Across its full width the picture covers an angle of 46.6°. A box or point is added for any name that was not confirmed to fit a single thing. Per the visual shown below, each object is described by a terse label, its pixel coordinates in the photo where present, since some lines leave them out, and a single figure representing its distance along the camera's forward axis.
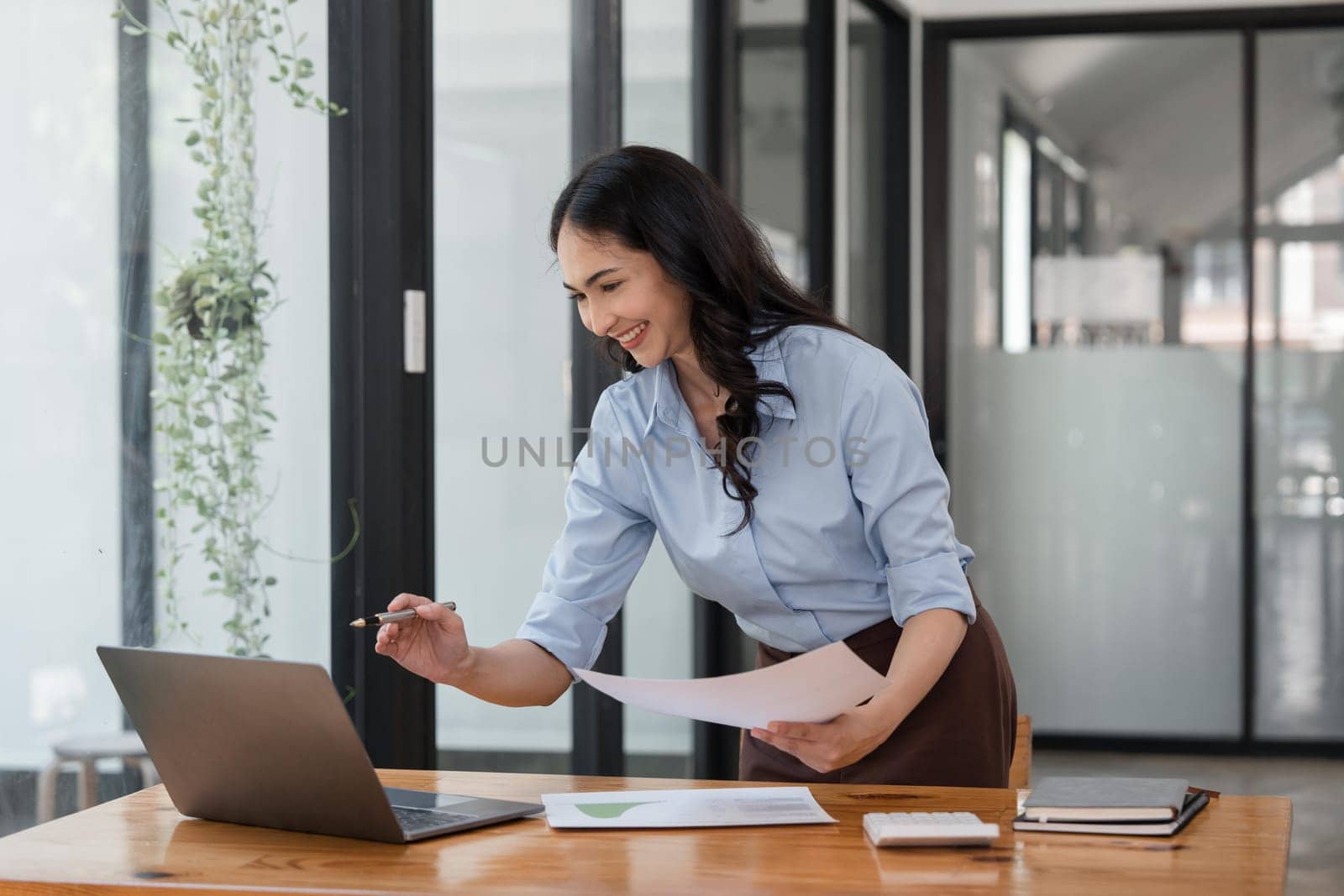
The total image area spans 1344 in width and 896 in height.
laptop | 1.32
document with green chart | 1.46
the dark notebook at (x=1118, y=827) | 1.38
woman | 1.78
